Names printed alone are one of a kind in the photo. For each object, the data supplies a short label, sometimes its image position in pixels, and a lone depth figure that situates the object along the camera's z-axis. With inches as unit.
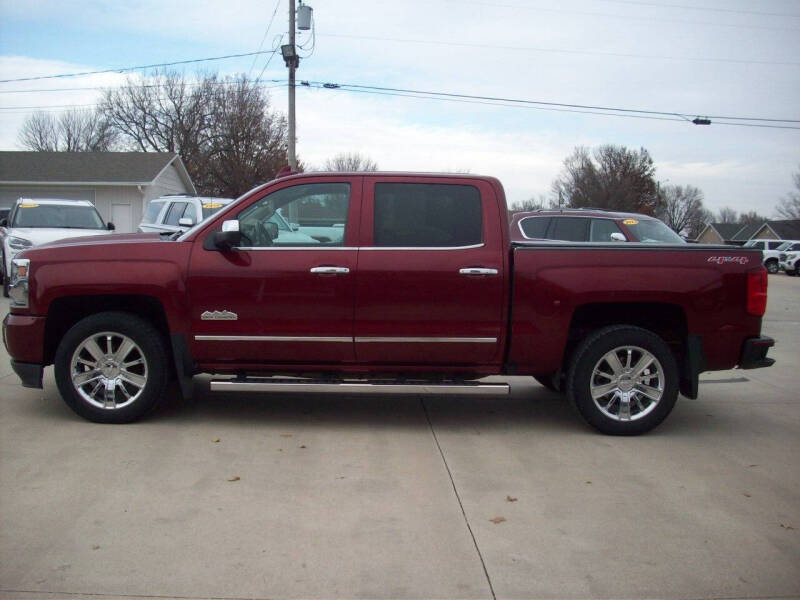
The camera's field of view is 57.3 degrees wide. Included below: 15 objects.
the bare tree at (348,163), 2182.6
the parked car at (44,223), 528.7
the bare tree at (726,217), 4527.6
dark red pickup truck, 216.2
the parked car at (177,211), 571.2
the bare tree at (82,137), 2010.3
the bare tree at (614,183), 2433.6
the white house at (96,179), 1232.2
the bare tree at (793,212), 2915.6
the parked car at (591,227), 452.4
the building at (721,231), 3215.8
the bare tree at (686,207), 3656.5
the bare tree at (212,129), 1541.6
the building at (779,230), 2591.0
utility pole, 816.9
